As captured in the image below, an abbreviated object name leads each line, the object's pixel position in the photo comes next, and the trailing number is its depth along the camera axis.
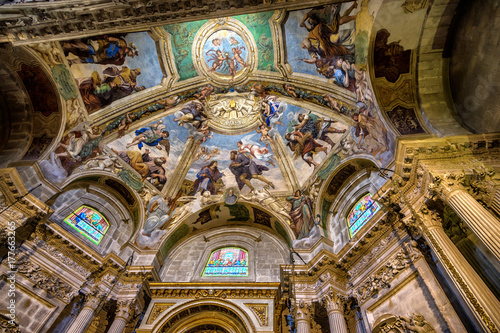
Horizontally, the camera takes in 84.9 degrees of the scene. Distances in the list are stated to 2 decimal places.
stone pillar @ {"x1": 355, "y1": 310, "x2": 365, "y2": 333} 8.34
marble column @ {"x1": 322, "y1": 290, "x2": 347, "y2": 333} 8.23
